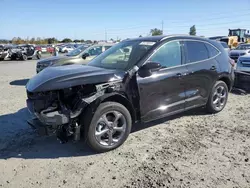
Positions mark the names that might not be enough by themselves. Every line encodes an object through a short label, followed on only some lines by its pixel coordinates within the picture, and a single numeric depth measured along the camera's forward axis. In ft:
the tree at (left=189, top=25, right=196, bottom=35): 213.71
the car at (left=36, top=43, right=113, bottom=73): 24.61
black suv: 9.14
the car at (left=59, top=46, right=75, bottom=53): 92.22
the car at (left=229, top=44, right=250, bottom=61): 39.61
